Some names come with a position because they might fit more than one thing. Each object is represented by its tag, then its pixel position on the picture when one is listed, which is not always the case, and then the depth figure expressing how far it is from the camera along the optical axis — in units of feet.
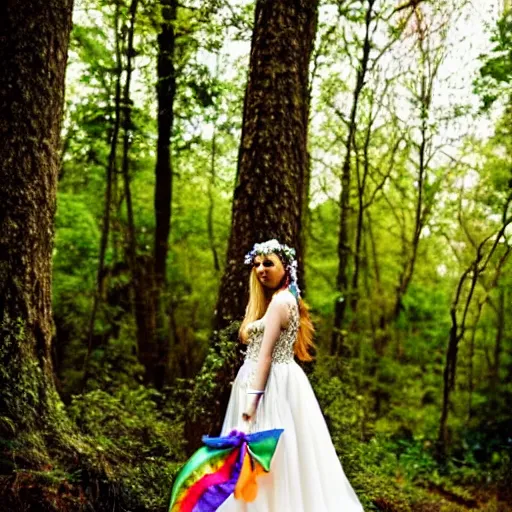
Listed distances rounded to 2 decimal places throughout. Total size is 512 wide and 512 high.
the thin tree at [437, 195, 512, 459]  36.96
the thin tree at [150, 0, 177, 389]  45.06
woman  14.43
